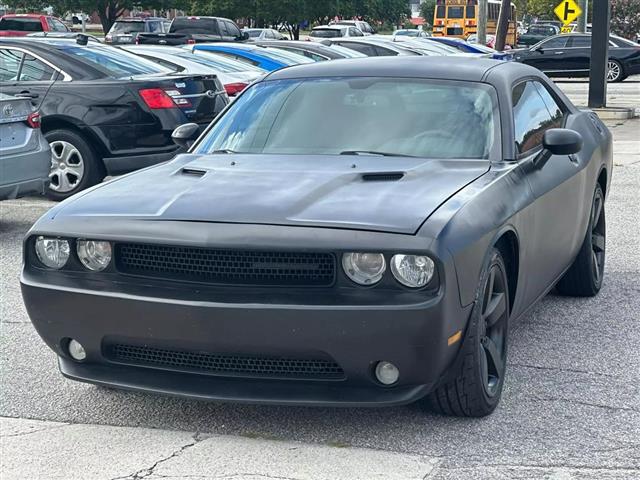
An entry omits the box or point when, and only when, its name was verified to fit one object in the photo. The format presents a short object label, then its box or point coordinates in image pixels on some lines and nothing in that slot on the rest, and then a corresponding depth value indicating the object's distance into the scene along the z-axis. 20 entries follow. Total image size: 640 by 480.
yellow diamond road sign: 36.28
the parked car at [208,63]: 14.32
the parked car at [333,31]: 49.11
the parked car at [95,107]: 10.75
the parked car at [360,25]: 63.61
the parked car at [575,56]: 33.59
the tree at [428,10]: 129.01
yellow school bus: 62.81
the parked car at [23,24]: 42.03
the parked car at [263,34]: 48.29
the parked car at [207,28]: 39.19
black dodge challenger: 4.27
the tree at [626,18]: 61.34
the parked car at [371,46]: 23.52
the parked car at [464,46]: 27.95
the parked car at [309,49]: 19.81
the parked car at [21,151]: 9.12
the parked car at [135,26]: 45.31
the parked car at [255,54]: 17.52
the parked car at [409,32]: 60.59
